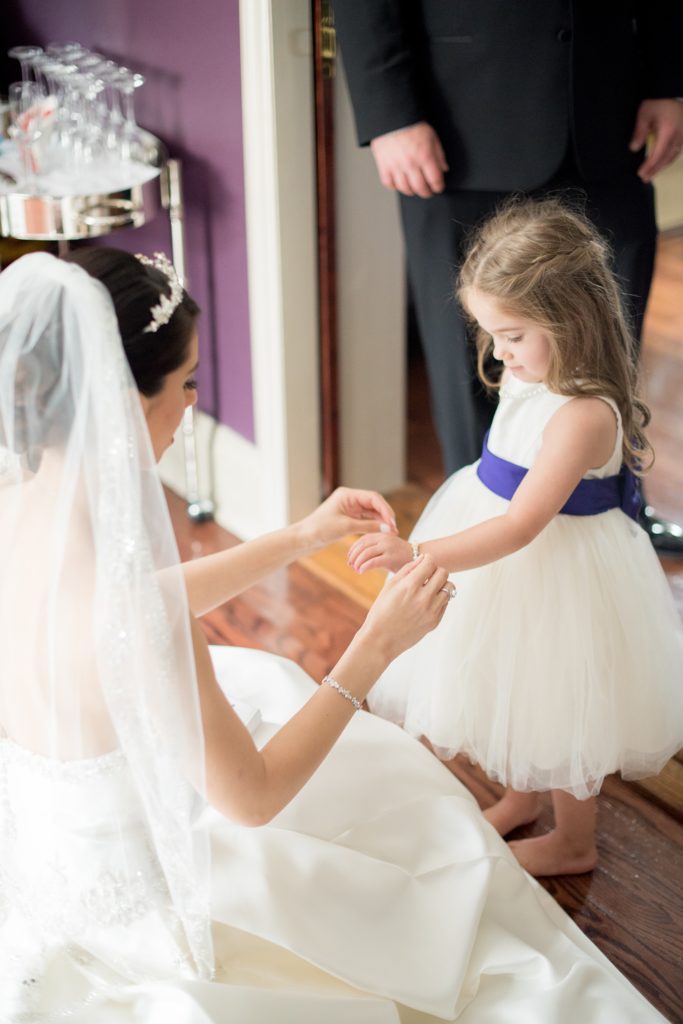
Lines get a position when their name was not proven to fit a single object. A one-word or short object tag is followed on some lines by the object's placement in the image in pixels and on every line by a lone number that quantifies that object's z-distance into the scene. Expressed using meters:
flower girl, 1.62
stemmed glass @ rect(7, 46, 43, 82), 2.59
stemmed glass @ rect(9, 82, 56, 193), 2.55
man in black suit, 2.00
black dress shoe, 2.73
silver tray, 2.45
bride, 1.20
